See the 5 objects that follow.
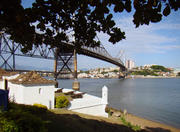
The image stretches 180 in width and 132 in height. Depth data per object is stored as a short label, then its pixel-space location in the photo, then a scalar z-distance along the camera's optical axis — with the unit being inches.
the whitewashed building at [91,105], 470.3
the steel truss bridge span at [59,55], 1128.1
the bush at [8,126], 169.3
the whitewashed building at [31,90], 396.8
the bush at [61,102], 440.5
